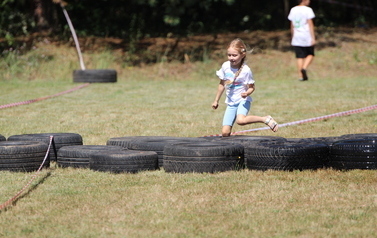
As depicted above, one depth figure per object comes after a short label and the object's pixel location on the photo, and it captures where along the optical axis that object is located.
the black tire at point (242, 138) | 17.24
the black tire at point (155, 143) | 16.61
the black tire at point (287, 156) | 15.25
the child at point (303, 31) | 35.78
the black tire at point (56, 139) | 17.52
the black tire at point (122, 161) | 15.39
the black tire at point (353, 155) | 15.14
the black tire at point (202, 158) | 15.23
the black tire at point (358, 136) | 17.21
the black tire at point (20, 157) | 15.63
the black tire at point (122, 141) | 17.44
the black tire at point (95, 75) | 42.34
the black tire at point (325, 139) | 16.88
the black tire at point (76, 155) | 16.23
